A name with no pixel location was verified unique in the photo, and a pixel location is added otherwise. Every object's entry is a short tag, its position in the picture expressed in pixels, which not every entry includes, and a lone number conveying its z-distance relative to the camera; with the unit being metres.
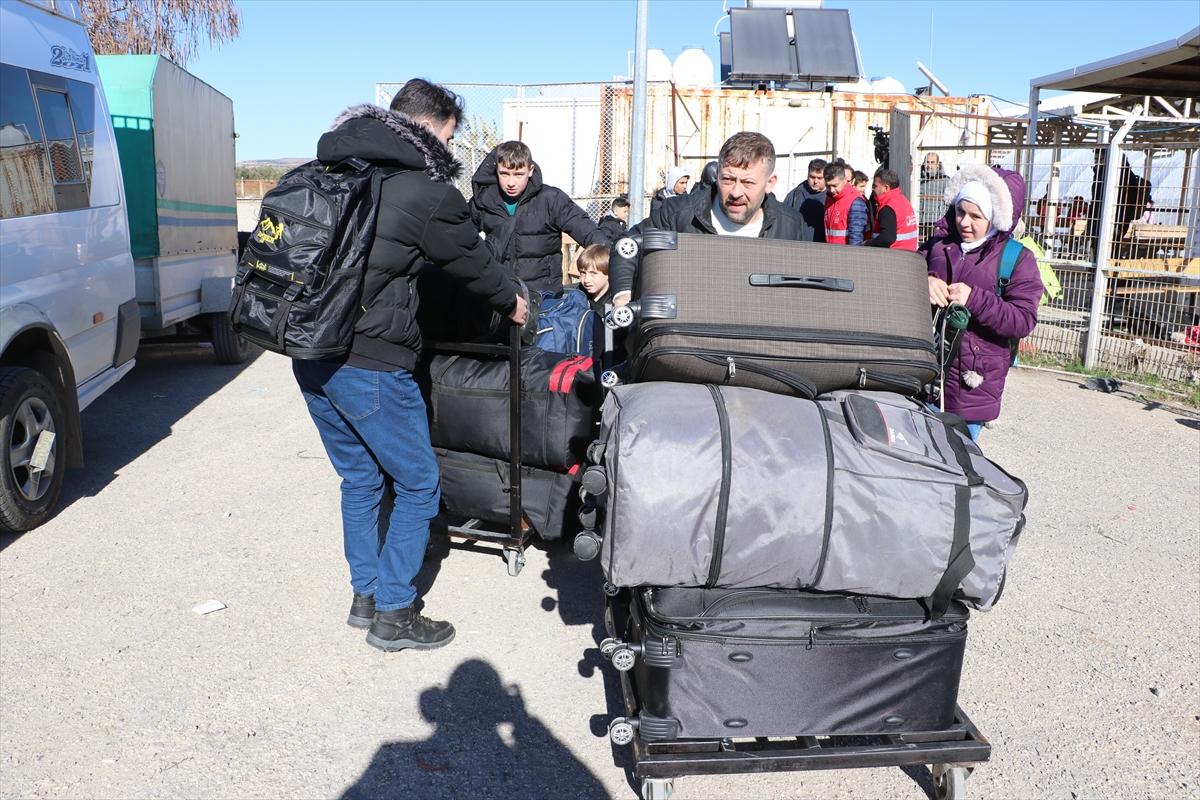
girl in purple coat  3.60
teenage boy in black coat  5.32
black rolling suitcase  2.51
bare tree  16.52
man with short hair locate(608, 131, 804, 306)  3.41
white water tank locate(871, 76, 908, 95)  23.58
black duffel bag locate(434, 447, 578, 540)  3.97
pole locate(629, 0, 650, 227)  10.60
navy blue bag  4.50
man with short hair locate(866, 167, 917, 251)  8.23
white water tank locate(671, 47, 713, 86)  22.73
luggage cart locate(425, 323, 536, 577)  3.80
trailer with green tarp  8.00
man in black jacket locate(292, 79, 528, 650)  3.24
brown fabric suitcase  2.71
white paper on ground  4.03
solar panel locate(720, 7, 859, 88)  20.59
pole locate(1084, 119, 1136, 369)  8.96
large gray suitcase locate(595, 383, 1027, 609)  2.35
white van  4.78
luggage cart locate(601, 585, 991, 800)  2.50
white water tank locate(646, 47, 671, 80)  22.33
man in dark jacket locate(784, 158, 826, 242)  8.73
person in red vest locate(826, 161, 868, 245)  8.60
